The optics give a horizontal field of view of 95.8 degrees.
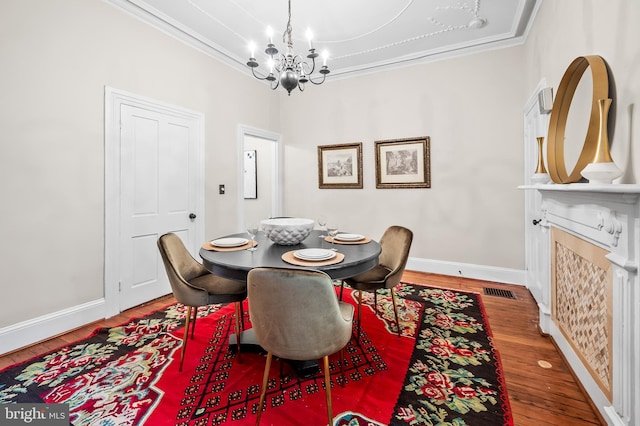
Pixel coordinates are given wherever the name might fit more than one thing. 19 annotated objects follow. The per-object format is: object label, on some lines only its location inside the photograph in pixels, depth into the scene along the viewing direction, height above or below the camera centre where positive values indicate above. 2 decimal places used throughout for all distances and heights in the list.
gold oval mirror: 1.49 +0.63
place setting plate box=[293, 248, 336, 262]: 1.62 -0.24
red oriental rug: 1.50 -1.02
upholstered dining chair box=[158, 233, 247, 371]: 1.81 -0.49
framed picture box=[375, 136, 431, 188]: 4.00 +0.72
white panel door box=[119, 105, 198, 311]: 2.87 +0.24
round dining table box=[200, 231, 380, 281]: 1.56 -0.27
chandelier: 2.08 +1.15
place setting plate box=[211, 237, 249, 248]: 2.05 -0.21
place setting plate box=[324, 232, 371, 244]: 2.17 -0.20
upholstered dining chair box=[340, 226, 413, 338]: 2.11 -0.42
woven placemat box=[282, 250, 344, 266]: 1.58 -0.27
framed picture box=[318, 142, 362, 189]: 4.49 +0.76
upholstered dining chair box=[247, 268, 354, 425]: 1.26 -0.46
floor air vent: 3.16 -0.90
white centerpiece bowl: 1.99 -0.13
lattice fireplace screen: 1.41 -0.51
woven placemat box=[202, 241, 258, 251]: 1.98 -0.24
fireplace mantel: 1.16 -0.27
